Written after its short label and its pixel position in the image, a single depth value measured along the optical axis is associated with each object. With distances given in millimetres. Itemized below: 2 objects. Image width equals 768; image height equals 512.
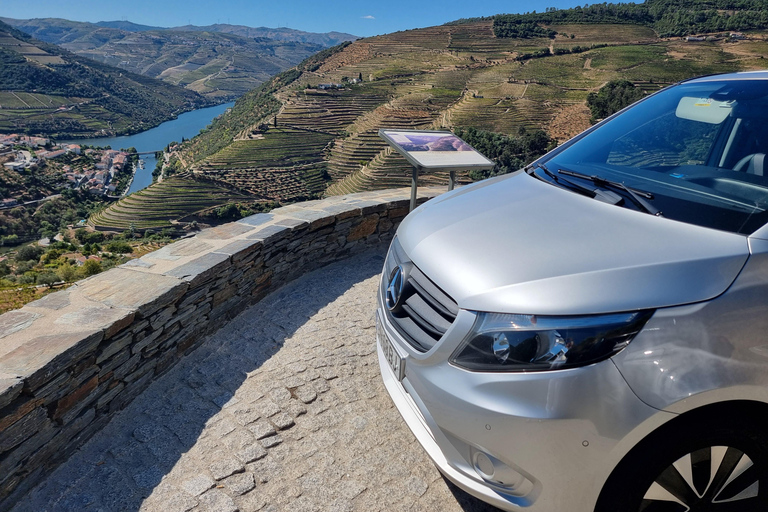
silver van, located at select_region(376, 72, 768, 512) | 1262
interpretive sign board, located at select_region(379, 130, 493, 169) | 4316
